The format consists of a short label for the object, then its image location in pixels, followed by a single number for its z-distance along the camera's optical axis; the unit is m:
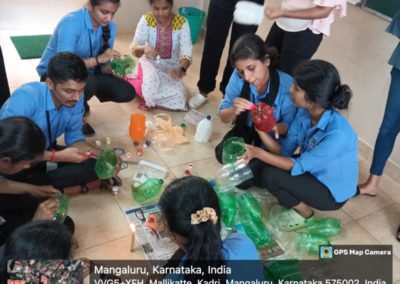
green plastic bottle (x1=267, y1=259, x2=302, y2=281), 1.63
